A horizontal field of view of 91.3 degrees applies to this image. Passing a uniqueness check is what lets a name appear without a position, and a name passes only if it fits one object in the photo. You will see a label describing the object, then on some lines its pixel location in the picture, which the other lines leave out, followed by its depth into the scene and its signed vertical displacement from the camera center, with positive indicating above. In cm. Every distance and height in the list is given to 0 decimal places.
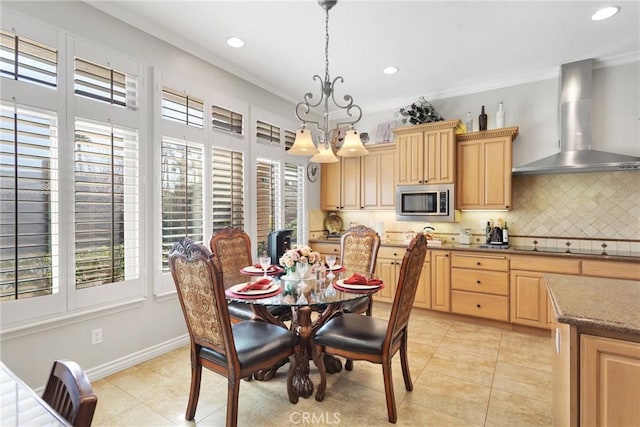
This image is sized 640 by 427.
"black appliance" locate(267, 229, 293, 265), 346 -35
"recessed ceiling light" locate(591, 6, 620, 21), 246 +161
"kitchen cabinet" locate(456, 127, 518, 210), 366 +53
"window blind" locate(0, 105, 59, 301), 194 +7
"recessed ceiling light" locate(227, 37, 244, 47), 292 +162
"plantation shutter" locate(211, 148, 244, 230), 333 +27
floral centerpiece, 224 -32
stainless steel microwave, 394 +13
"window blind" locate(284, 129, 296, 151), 436 +106
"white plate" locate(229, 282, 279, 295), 204 -52
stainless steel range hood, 325 +92
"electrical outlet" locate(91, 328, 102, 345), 239 -95
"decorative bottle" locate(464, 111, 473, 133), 404 +115
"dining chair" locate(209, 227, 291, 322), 255 -43
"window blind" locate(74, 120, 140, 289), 230 +7
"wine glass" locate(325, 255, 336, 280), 259 -41
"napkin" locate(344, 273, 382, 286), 223 -50
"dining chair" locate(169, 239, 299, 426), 166 -72
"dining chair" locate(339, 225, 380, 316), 305 -37
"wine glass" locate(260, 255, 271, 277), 247 -40
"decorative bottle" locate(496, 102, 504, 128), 381 +116
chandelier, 237 +55
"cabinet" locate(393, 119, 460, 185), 391 +78
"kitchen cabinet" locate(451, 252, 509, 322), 349 -84
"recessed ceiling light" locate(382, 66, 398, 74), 356 +164
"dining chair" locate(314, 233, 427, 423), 194 -81
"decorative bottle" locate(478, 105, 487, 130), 386 +113
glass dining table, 195 -55
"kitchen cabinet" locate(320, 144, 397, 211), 453 +48
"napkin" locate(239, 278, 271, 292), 210 -50
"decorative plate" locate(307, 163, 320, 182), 482 +65
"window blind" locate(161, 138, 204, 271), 286 +20
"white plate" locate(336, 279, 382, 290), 215 -51
